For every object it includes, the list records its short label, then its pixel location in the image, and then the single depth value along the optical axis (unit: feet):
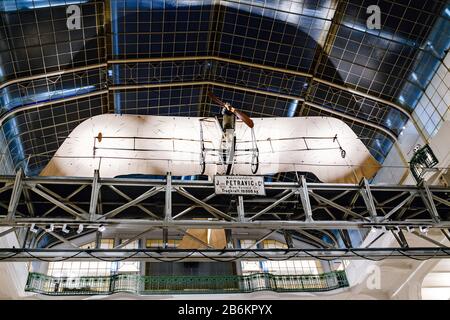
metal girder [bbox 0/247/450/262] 38.29
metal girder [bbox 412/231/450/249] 42.42
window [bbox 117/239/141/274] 78.12
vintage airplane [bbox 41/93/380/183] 49.73
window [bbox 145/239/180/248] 84.50
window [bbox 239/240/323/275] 81.51
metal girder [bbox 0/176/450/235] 40.42
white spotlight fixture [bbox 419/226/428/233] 43.01
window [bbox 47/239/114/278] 77.36
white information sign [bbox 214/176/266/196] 42.11
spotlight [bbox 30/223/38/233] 39.06
